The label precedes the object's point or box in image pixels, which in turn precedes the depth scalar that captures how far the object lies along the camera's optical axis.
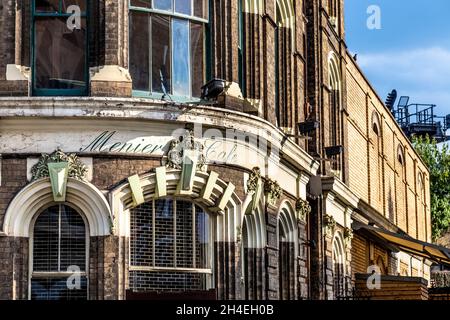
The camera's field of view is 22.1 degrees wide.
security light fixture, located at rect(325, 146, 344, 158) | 28.30
